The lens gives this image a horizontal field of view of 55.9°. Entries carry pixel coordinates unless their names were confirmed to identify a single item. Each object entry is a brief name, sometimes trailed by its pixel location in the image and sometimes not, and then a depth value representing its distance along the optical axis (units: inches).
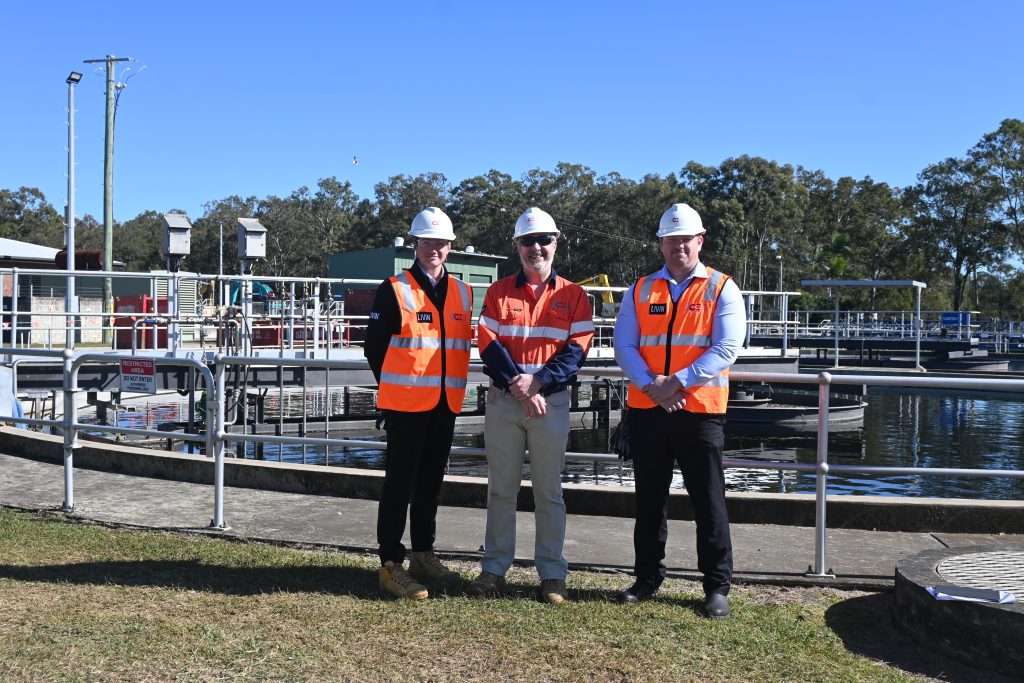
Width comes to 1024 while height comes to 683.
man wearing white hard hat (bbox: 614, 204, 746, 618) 195.3
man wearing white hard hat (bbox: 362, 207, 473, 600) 205.2
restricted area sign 293.9
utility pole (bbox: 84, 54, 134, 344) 1237.1
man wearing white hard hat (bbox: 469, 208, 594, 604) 199.3
